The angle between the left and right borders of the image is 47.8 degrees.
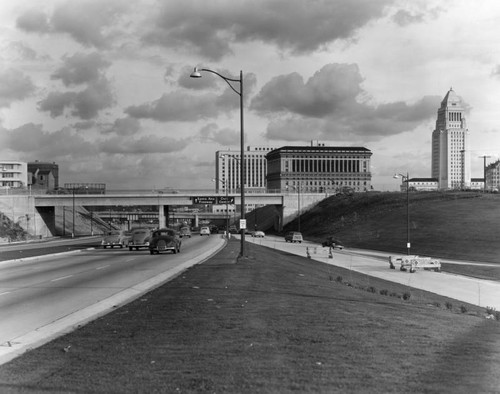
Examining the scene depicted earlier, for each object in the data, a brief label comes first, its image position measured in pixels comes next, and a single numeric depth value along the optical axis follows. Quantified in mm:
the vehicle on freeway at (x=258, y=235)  103938
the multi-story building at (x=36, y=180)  198250
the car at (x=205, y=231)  100688
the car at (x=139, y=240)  47875
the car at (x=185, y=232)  90881
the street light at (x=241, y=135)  27755
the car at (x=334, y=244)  68931
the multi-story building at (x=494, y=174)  193375
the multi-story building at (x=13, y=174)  173500
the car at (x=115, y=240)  53312
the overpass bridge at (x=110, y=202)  98750
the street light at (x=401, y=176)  58288
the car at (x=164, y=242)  40562
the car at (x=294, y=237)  85625
